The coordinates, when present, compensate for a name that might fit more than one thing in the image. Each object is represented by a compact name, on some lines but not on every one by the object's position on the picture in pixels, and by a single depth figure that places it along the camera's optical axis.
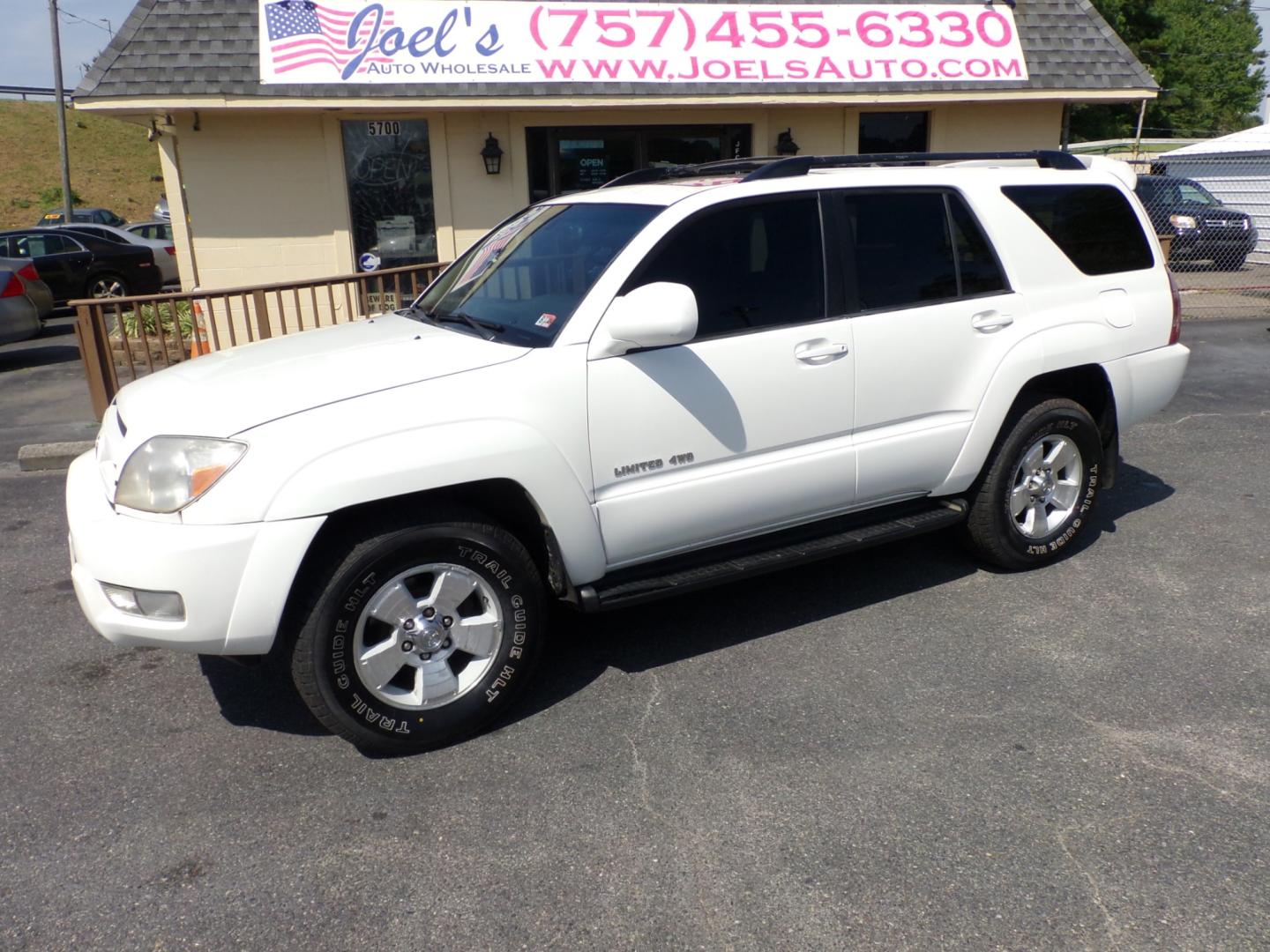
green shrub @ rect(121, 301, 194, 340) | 7.98
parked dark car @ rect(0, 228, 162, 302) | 17.08
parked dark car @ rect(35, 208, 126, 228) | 30.97
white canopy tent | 18.12
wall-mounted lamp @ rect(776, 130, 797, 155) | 12.28
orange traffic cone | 7.91
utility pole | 28.31
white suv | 3.22
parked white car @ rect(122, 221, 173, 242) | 20.56
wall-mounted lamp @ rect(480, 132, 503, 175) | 11.38
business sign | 10.51
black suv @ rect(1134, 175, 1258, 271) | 16.98
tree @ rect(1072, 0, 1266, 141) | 51.50
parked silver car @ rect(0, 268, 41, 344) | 12.22
